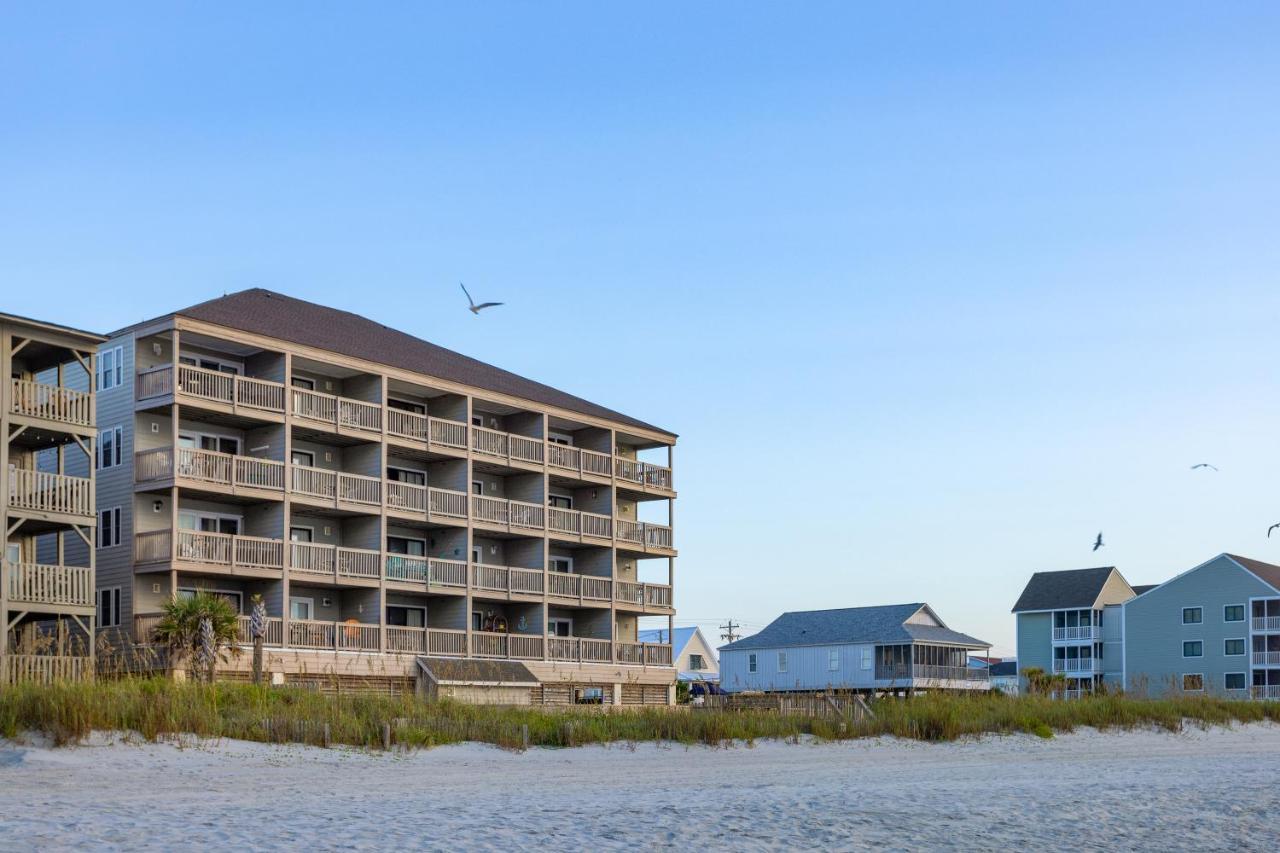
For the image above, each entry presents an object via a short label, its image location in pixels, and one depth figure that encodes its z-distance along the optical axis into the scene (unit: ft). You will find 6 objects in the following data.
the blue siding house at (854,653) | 253.85
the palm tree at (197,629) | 115.75
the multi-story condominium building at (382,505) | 128.06
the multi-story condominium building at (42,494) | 109.19
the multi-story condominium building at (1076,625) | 303.27
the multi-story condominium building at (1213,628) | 274.36
